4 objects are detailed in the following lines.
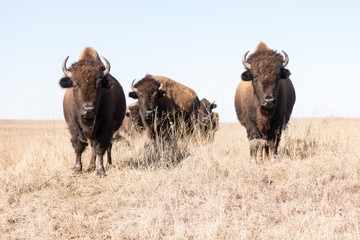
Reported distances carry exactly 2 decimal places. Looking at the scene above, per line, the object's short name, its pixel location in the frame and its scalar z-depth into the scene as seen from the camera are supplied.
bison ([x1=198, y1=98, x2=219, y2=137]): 27.27
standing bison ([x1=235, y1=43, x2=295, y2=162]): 14.98
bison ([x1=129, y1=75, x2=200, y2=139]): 21.39
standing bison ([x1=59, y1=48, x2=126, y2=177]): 14.41
